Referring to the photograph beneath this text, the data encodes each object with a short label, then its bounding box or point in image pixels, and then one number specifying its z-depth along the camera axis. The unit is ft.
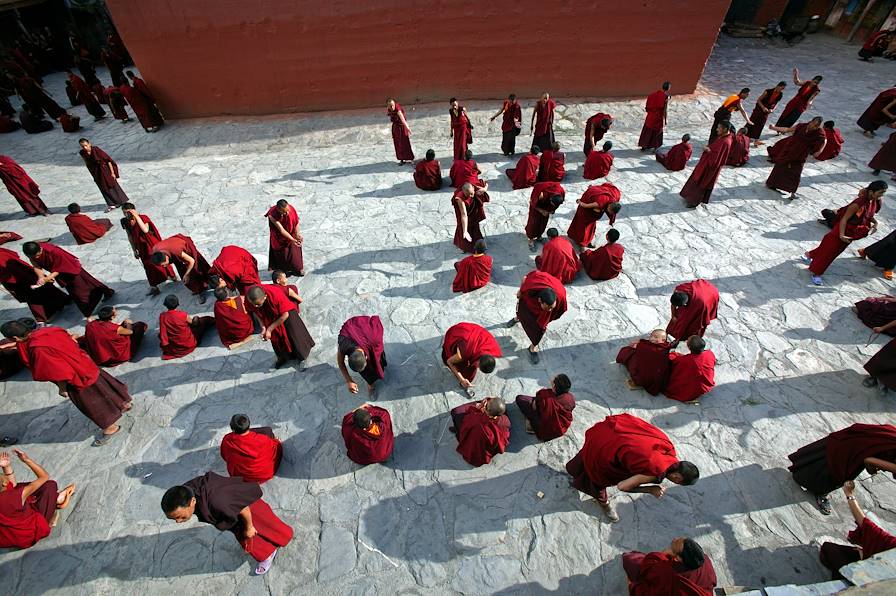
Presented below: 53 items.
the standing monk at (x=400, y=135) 30.60
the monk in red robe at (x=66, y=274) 20.22
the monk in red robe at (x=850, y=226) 20.21
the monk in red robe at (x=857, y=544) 11.67
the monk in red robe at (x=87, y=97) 42.86
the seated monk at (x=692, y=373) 15.92
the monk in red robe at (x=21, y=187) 28.17
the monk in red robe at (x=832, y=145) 29.84
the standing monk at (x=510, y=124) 31.30
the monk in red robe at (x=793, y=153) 25.44
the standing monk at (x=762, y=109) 31.63
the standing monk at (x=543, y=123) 31.91
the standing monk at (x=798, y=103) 31.09
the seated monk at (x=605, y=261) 21.52
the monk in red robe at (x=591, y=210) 22.45
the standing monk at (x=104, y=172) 27.61
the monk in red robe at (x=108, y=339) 18.47
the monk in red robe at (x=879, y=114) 31.50
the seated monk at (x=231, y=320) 19.06
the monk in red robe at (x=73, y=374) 14.84
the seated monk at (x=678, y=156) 30.09
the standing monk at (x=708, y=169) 25.13
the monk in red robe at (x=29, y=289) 20.08
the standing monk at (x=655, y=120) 30.89
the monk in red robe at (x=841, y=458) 12.03
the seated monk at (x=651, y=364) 16.21
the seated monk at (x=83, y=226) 26.22
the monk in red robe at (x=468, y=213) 22.58
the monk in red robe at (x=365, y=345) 16.28
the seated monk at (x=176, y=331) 18.94
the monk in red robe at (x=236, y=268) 20.45
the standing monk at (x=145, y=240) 22.34
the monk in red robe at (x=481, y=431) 14.39
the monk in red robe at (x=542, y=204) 22.31
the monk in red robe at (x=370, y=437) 14.48
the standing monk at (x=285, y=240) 21.79
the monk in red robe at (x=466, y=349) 15.92
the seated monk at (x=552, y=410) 14.64
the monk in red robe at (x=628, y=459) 11.73
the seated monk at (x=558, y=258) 21.24
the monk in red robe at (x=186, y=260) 20.69
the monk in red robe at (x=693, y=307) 17.19
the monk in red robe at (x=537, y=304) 17.11
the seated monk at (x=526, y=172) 28.96
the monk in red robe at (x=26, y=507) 13.12
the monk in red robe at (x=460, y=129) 30.60
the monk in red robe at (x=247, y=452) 14.18
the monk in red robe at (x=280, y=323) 17.05
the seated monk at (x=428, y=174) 29.32
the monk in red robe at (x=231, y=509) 10.78
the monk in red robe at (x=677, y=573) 10.28
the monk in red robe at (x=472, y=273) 21.36
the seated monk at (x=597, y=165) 29.43
